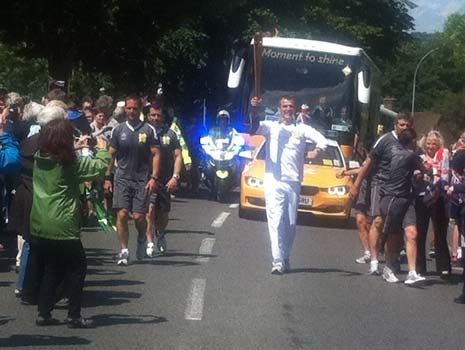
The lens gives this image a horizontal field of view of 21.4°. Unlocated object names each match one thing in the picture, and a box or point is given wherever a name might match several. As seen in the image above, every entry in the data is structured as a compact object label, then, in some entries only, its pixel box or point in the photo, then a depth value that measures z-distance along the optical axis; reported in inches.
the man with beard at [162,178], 607.5
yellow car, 840.9
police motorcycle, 1073.5
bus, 1086.4
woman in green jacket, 397.7
